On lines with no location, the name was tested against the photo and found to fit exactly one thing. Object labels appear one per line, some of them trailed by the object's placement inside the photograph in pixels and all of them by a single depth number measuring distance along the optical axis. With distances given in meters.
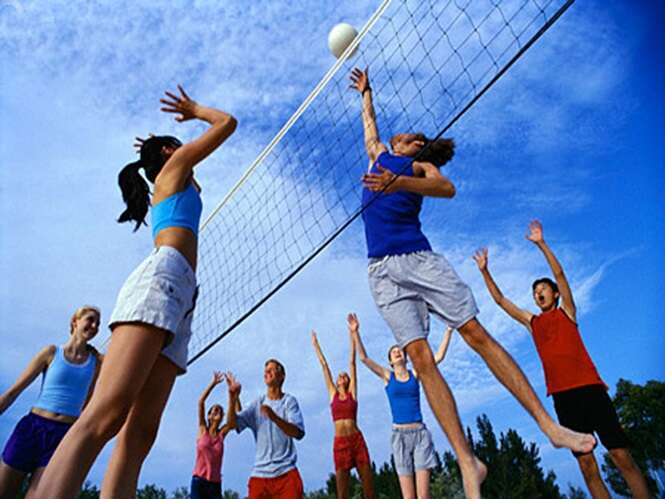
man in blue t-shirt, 5.88
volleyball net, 5.73
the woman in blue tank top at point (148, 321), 2.13
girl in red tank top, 7.66
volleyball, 6.43
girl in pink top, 7.77
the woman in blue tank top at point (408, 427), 7.02
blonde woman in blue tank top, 4.76
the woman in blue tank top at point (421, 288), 3.43
